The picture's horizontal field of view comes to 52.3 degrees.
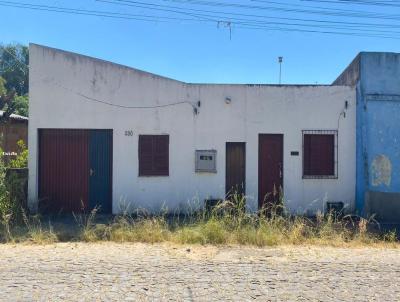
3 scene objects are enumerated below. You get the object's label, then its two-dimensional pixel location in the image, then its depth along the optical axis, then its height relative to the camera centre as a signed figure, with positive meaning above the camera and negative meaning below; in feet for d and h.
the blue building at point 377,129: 35.06 +2.62
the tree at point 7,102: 44.75 +6.07
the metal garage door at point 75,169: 35.06 -1.08
